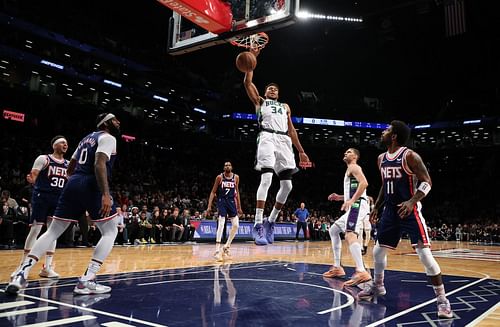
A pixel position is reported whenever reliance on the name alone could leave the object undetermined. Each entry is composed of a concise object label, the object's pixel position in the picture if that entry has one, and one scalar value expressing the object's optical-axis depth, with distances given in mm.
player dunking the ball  5273
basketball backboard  5930
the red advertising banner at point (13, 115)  20906
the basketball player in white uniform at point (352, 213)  5969
